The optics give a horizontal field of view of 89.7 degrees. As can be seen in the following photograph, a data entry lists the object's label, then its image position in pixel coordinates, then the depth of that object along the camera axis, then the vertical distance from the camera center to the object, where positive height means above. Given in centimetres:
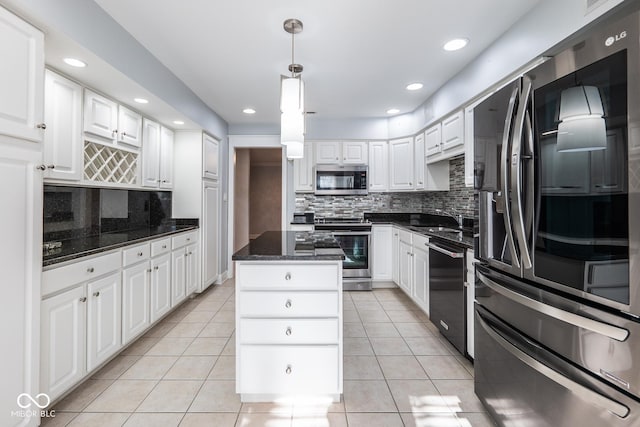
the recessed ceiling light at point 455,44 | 246 +134
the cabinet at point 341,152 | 478 +94
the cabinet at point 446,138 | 311 +83
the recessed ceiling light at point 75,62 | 206 +99
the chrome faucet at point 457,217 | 377 -1
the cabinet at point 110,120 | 251 +82
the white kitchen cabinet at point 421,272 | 312 -57
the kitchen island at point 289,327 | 184 -64
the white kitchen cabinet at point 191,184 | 401 +39
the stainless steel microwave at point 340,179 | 470 +53
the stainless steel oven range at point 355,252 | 438 -50
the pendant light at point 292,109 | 207 +69
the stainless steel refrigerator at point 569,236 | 100 -8
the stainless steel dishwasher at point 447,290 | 235 -59
